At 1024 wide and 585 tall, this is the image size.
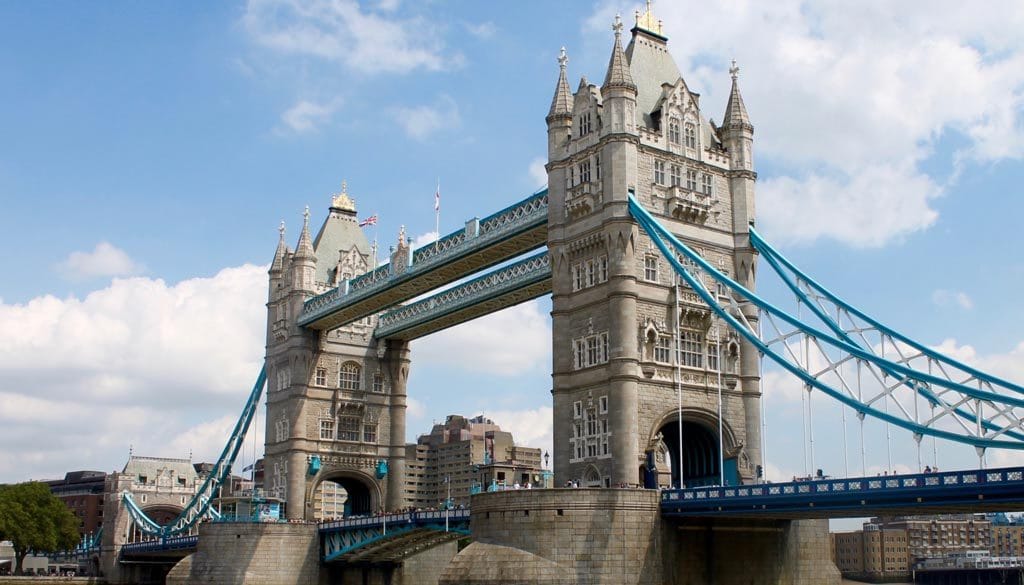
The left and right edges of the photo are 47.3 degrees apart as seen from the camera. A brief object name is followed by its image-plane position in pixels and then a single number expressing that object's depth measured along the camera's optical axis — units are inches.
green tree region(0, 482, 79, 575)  4697.3
